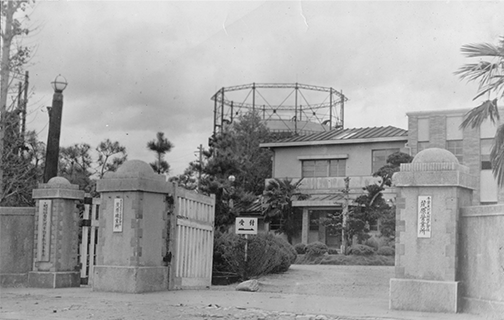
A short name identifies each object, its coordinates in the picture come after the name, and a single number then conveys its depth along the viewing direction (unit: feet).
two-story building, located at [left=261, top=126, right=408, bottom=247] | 116.88
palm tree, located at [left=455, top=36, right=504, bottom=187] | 42.39
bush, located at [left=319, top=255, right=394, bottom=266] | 83.39
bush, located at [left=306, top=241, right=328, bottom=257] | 89.81
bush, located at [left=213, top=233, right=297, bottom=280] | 60.49
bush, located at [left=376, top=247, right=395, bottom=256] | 90.40
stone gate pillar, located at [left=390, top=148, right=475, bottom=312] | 36.94
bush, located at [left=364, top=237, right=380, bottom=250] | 96.13
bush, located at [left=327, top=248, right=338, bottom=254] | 93.45
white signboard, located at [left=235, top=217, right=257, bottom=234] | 57.06
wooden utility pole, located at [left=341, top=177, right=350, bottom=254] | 97.71
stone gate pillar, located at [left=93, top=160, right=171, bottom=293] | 45.60
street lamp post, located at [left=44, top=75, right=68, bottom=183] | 55.57
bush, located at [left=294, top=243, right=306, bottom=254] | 97.45
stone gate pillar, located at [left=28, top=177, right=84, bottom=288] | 52.16
